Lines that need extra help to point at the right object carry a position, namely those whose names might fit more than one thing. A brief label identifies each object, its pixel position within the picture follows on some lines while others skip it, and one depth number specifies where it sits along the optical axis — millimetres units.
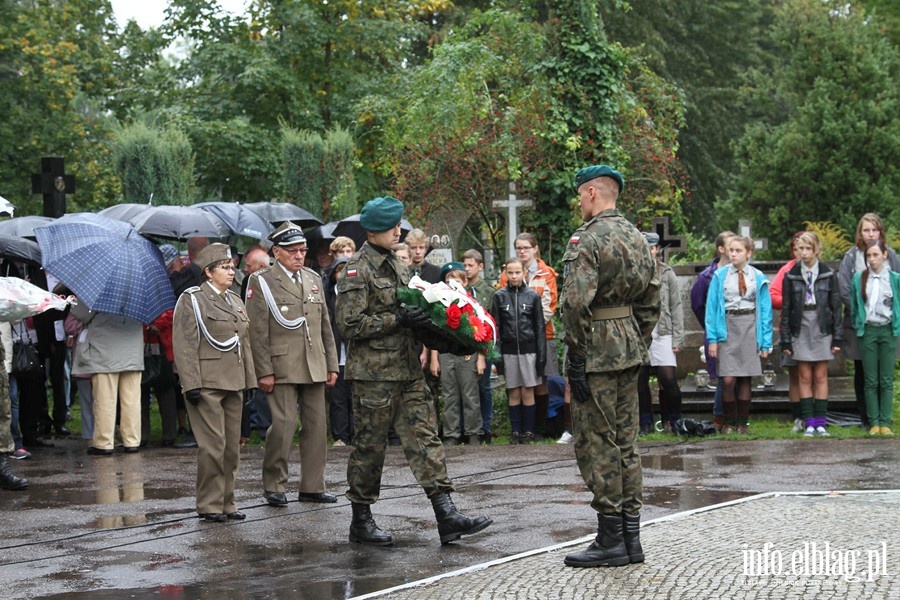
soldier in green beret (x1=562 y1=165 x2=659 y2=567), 7809
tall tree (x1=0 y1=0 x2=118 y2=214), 32875
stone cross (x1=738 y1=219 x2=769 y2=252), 25041
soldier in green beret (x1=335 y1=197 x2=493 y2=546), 8695
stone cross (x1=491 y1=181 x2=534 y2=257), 20411
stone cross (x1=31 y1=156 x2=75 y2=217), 18938
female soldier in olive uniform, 9820
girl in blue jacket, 14430
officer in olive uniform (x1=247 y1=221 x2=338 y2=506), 10344
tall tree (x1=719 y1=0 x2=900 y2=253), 33656
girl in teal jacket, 14047
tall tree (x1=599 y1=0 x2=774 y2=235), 43688
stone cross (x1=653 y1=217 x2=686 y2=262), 19000
